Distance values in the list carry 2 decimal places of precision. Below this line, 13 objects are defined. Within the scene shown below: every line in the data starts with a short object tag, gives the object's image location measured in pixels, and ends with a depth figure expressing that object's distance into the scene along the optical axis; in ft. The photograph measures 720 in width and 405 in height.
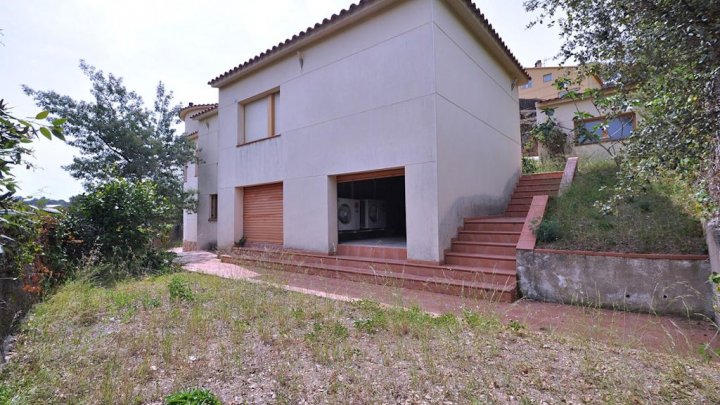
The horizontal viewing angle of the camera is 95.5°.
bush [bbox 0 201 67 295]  13.35
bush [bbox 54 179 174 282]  23.35
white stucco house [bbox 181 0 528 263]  22.16
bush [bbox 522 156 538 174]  40.11
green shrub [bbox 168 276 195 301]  16.80
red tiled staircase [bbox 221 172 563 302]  18.28
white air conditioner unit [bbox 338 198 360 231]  33.30
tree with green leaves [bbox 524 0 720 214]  9.92
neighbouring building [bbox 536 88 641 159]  39.68
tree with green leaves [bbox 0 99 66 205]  5.59
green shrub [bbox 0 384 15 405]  7.88
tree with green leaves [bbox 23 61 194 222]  40.32
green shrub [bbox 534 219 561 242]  17.97
